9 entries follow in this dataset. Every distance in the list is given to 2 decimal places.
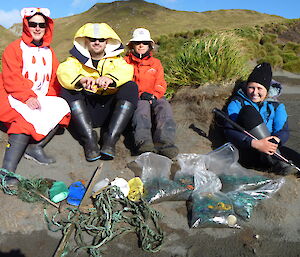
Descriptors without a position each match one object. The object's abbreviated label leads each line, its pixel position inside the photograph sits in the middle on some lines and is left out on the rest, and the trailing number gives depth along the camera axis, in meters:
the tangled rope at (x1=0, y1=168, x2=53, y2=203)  2.56
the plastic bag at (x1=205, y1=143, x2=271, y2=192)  2.79
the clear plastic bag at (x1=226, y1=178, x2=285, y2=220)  2.48
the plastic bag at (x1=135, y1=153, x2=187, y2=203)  2.62
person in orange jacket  3.16
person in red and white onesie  2.88
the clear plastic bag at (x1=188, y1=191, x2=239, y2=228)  2.33
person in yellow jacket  3.11
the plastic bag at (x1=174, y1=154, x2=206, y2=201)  2.66
